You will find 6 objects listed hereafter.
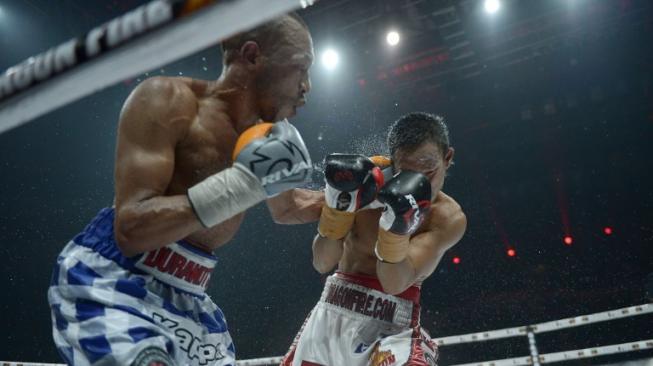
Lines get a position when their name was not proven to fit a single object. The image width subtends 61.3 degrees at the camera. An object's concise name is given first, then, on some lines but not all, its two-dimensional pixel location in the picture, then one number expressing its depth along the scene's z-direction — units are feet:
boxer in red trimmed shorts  6.86
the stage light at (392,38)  23.40
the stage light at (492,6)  22.76
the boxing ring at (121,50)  1.86
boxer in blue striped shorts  4.22
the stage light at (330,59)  24.77
